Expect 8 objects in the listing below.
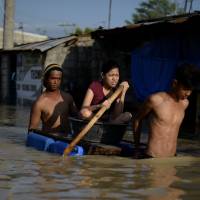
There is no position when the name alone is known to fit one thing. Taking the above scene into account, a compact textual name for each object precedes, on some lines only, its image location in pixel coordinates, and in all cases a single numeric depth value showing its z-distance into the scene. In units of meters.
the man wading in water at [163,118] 7.80
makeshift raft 8.75
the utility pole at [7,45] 32.91
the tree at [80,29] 54.33
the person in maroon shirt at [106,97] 9.23
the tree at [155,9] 76.16
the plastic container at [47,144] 8.81
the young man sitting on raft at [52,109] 10.44
